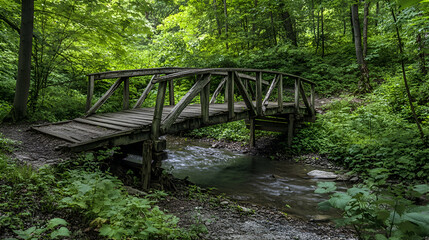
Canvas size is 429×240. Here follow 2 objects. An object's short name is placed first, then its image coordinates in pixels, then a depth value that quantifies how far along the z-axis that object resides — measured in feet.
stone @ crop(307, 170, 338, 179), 24.22
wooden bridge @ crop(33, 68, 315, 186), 15.56
